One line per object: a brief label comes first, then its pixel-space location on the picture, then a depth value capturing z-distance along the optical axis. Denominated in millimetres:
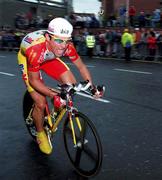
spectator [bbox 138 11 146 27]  26062
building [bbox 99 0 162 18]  41694
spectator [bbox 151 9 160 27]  25548
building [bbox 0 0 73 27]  48750
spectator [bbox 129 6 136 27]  27734
